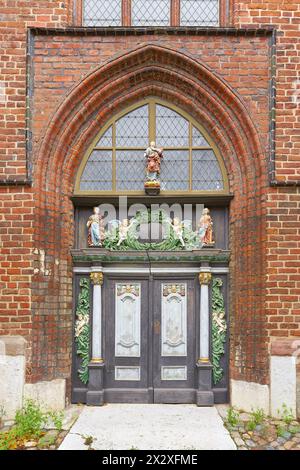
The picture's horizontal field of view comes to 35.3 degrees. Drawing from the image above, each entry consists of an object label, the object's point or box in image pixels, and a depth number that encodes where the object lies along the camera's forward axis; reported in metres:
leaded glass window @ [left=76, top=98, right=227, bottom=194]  7.09
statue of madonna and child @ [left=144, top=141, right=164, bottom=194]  6.89
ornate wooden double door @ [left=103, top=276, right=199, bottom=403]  6.97
